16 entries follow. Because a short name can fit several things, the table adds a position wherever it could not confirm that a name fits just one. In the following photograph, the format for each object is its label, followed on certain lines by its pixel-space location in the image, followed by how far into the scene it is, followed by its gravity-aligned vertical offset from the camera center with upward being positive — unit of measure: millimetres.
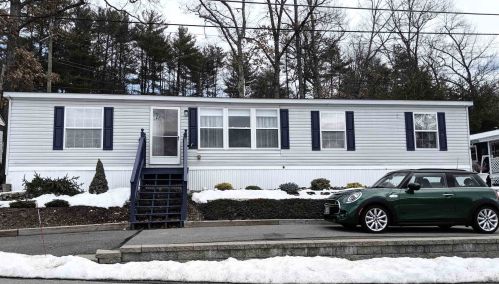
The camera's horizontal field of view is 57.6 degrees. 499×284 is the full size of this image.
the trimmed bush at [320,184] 16562 -605
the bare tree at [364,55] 34250 +8814
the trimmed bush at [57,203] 13258 -928
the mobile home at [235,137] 15859 +1185
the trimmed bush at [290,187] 15762 -695
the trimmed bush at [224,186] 16041 -605
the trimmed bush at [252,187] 16188 -665
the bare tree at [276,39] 29891 +8642
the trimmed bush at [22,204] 13031 -924
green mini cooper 10336 -851
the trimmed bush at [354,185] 16859 -671
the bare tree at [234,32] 30312 +9343
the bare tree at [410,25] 35188 +11071
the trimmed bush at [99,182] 14656 -370
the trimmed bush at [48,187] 14172 -478
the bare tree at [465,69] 37938 +8154
